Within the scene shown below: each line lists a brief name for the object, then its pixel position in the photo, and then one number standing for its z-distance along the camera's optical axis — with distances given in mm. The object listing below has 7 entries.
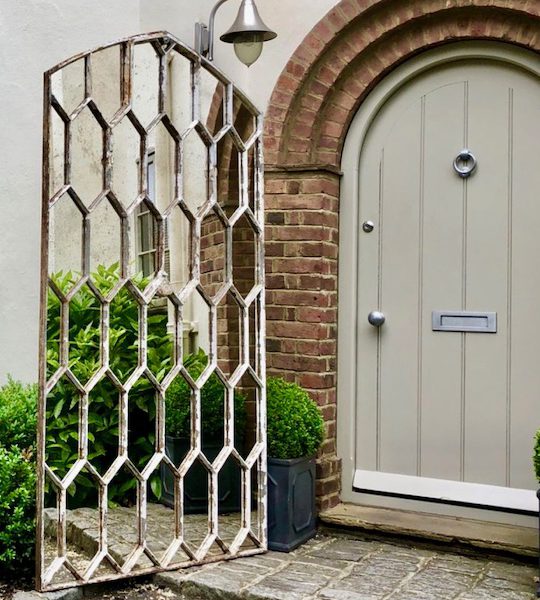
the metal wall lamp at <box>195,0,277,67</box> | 4234
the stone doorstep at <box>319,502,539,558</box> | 3945
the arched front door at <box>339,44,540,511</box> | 4168
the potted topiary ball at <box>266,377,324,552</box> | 4133
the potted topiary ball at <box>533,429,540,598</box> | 3420
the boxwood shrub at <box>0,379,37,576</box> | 3721
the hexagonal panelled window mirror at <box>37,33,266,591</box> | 3604
